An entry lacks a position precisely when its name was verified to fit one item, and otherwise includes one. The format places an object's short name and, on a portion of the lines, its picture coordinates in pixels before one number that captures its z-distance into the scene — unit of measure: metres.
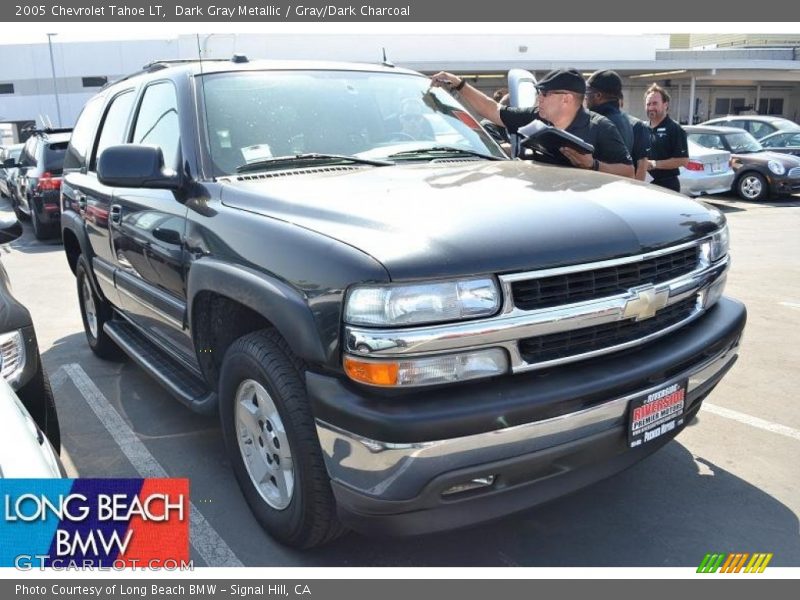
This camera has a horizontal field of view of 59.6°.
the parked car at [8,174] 14.59
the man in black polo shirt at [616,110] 5.27
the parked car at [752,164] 14.30
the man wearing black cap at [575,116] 4.62
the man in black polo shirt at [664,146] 5.87
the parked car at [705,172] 13.86
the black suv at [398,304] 2.19
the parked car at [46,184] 11.34
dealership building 29.66
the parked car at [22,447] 2.06
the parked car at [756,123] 17.03
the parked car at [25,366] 3.13
